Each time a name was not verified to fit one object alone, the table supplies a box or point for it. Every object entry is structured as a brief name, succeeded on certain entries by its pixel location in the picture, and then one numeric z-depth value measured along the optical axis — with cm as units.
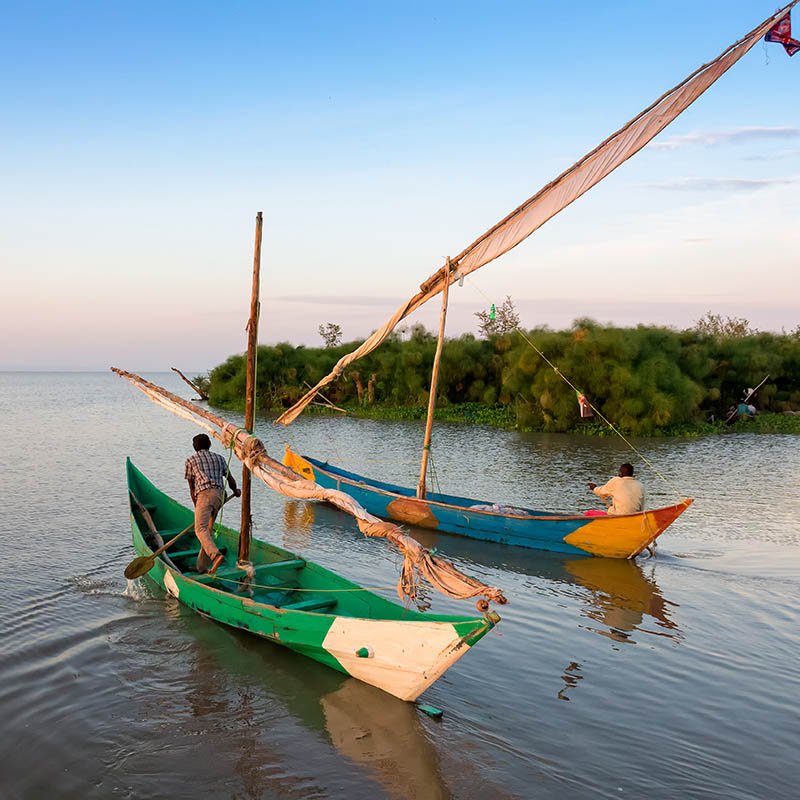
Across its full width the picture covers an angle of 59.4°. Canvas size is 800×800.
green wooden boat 598
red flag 709
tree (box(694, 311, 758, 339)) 5234
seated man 1130
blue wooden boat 1105
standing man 855
